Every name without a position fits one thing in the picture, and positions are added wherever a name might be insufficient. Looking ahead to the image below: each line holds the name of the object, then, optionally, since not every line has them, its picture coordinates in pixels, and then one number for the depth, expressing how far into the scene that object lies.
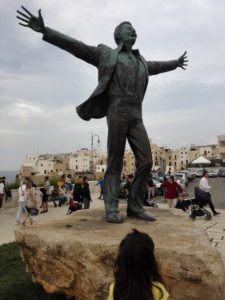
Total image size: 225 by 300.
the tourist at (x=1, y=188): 9.92
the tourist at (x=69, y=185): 12.78
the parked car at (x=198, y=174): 31.15
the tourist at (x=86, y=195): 7.85
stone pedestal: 2.60
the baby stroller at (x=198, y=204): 7.91
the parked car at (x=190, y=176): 25.27
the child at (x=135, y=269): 1.47
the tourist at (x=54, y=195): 11.20
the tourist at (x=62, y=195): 11.22
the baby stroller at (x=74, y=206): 7.65
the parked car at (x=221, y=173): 31.52
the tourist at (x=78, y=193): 7.72
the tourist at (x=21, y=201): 7.49
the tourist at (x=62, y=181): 11.90
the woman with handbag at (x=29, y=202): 7.45
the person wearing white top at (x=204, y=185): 8.58
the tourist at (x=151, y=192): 12.57
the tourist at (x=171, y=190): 8.37
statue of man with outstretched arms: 3.84
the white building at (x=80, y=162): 87.33
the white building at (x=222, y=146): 53.13
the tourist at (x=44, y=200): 9.70
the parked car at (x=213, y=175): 31.44
